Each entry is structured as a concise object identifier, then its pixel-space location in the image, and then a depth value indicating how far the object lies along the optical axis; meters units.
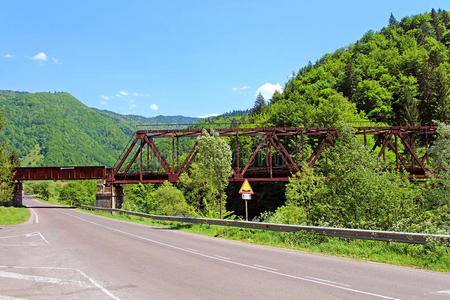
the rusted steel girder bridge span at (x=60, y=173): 59.84
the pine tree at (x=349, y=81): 99.88
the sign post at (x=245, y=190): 22.36
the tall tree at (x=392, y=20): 167.06
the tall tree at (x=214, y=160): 32.03
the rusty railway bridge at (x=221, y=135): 53.28
